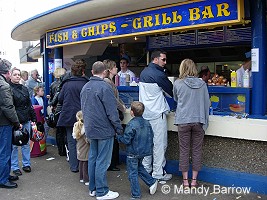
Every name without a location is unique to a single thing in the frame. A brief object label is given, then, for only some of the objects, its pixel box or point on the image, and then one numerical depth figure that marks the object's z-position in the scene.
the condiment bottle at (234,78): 5.16
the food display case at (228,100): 4.81
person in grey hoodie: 4.13
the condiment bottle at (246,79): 4.84
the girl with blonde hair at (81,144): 4.49
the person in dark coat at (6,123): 4.25
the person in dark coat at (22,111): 4.77
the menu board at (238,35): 6.17
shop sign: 4.23
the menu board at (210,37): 6.55
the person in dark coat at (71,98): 5.07
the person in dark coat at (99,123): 3.91
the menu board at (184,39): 7.02
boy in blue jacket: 3.90
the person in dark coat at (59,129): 6.15
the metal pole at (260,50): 4.29
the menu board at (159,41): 7.47
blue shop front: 4.20
